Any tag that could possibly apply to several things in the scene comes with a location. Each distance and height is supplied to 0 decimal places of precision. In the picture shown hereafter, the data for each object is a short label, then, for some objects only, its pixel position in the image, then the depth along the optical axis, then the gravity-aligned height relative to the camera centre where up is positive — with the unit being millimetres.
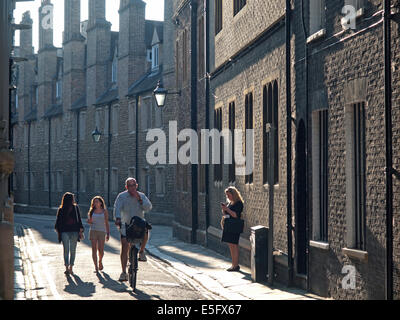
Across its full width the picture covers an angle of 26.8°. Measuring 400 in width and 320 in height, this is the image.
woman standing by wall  16750 -787
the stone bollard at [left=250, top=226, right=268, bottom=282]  14797 -1365
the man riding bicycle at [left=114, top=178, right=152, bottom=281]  14688 -519
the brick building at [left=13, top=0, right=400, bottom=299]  10695 +757
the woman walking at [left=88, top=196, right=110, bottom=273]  16828 -996
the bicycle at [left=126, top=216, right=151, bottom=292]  13898 -980
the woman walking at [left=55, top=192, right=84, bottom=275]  16188 -952
